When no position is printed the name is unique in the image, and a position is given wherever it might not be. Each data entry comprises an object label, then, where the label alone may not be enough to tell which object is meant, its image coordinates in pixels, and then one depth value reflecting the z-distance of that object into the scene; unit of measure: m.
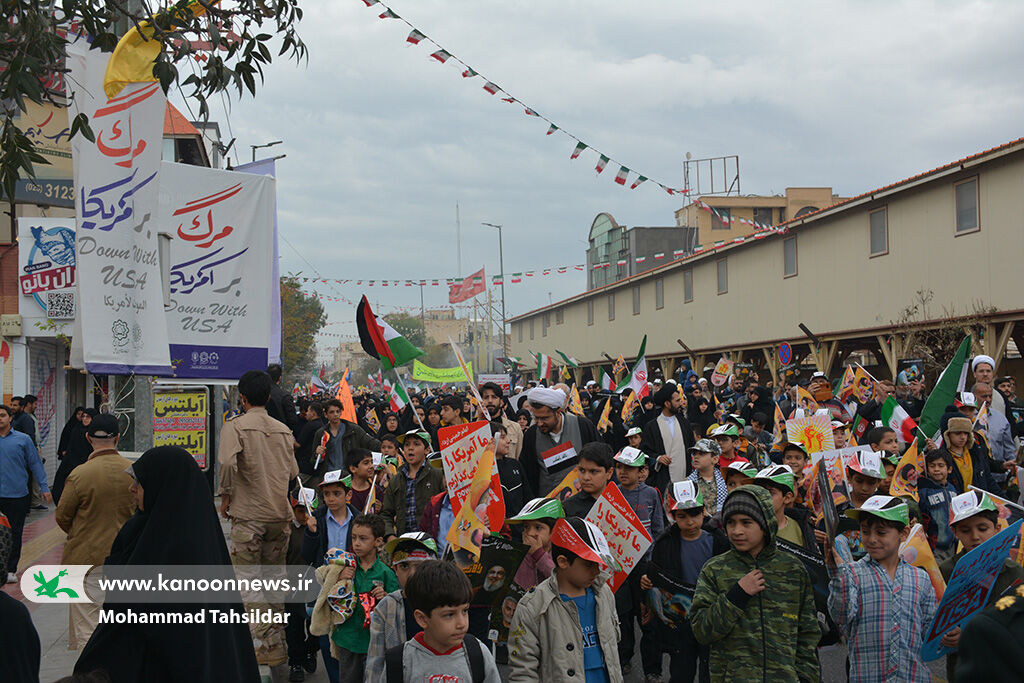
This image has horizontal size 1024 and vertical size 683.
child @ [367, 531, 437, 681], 4.68
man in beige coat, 6.72
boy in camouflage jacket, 4.21
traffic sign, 24.81
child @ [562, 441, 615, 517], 6.21
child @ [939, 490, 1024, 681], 4.91
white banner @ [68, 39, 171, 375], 6.47
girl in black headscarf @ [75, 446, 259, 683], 2.91
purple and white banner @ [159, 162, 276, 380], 9.12
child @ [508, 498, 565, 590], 5.32
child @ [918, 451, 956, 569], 7.57
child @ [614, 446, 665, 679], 6.44
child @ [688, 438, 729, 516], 8.09
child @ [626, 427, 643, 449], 10.03
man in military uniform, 6.89
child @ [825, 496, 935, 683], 4.47
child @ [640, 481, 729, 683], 5.77
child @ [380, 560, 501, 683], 3.78
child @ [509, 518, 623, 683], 4.34
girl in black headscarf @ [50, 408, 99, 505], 11.61
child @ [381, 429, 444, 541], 7.48
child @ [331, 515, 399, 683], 5.50
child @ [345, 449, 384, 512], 7.81
